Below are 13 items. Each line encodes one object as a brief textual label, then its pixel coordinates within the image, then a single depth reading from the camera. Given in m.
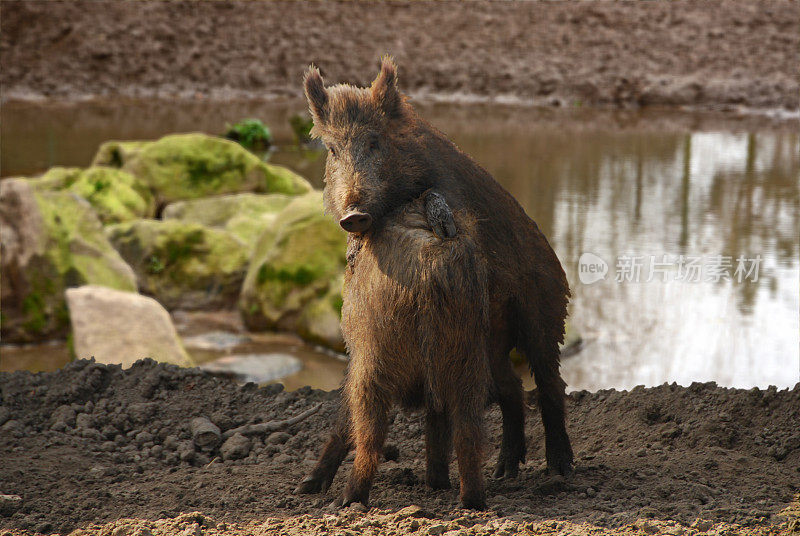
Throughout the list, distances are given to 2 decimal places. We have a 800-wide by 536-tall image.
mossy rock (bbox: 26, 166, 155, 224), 19.70
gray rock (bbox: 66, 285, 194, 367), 13.26
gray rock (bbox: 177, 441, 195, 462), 8.51
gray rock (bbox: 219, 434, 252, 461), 8.62
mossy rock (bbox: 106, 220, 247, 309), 16.87
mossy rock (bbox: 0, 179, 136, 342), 15.07
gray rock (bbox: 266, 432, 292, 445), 8.95
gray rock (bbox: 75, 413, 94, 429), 9.09
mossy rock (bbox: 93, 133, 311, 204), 21.94
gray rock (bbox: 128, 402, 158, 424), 9.27
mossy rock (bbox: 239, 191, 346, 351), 15.19
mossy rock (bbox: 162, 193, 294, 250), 19.64
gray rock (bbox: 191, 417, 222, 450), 8.77
